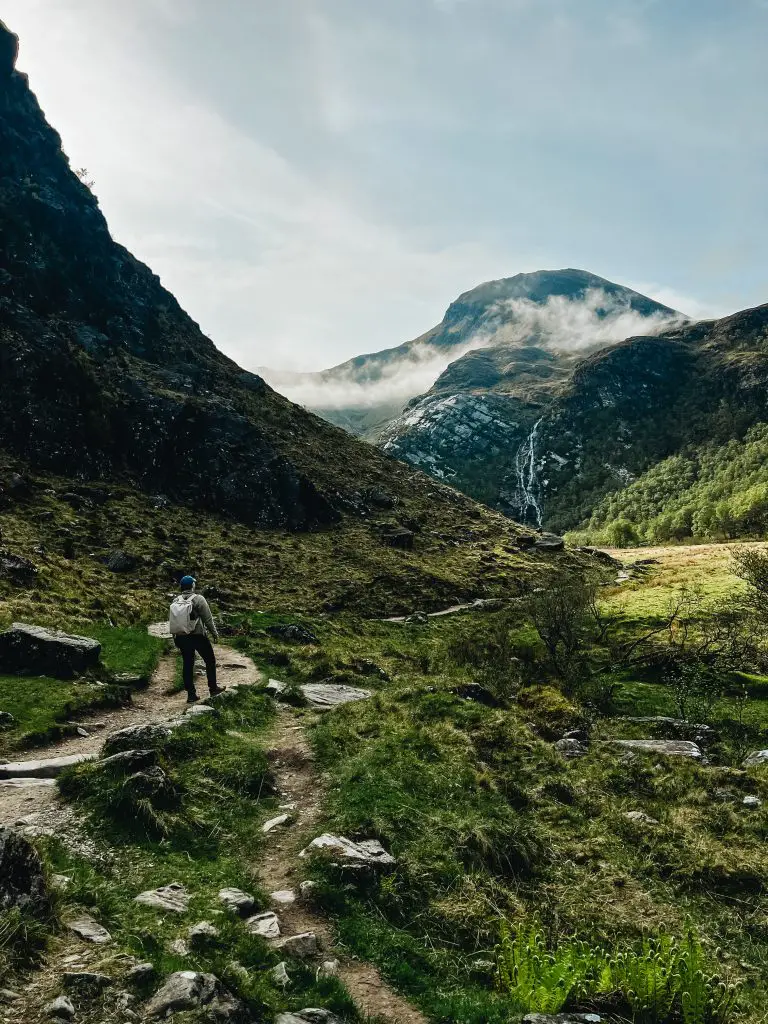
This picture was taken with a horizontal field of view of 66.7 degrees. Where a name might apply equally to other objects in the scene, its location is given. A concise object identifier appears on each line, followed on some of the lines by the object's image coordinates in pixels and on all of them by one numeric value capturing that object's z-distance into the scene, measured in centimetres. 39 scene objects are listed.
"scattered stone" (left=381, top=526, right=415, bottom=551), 7188
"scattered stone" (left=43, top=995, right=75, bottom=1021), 521
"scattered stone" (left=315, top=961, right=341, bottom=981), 730
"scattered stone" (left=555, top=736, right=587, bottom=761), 1761
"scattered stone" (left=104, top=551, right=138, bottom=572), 4172
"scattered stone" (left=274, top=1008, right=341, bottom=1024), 625
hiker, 1728
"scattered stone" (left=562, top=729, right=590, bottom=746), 1960
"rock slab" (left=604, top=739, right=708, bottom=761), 1872
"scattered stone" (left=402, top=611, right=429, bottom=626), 4666
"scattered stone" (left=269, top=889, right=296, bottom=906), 880
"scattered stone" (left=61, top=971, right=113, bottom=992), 564
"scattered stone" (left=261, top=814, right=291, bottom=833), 1097
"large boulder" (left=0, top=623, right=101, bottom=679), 1789
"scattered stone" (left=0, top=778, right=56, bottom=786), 1062
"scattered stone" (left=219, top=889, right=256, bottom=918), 823
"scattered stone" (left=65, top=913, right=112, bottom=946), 665
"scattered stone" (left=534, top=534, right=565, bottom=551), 9075
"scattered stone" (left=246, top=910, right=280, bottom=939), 788
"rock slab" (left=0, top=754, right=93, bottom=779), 1131
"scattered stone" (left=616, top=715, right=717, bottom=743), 2180
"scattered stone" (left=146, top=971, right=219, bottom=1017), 568
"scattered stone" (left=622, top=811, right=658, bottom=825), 1317
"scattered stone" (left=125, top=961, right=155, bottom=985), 597
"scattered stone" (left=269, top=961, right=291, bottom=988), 693
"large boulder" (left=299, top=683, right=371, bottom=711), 2115
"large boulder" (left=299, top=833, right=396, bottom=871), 966
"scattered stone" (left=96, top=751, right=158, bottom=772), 1087
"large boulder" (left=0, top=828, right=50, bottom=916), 655
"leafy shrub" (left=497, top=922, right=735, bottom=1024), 736
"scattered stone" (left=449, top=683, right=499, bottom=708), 2308
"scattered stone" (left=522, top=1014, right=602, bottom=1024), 708
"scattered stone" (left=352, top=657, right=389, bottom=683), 2733
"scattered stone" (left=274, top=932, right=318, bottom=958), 764
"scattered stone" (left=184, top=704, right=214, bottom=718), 1599
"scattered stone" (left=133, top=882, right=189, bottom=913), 775
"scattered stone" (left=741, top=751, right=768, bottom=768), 1877
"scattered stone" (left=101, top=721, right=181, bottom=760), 1221
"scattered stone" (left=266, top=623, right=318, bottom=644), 3300
